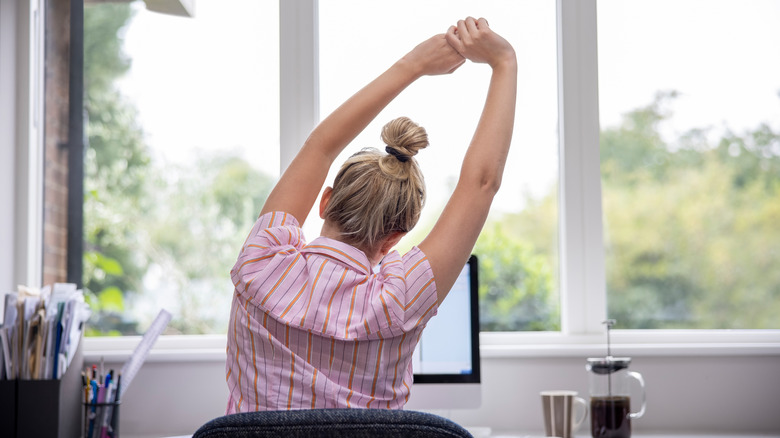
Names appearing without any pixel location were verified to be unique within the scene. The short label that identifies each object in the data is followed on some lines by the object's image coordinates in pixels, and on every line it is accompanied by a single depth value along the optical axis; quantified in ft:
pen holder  6.45
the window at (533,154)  7.82
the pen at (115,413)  6.54
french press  6.44
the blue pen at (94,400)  6.45
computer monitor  6.45
